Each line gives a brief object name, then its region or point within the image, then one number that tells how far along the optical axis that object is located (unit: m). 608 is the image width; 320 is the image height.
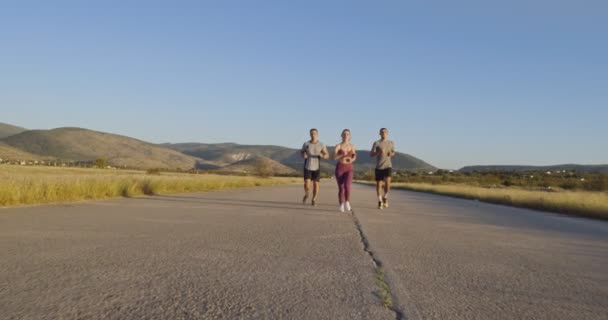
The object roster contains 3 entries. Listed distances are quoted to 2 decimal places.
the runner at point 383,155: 12.32
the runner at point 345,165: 11.27
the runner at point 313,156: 12.41
